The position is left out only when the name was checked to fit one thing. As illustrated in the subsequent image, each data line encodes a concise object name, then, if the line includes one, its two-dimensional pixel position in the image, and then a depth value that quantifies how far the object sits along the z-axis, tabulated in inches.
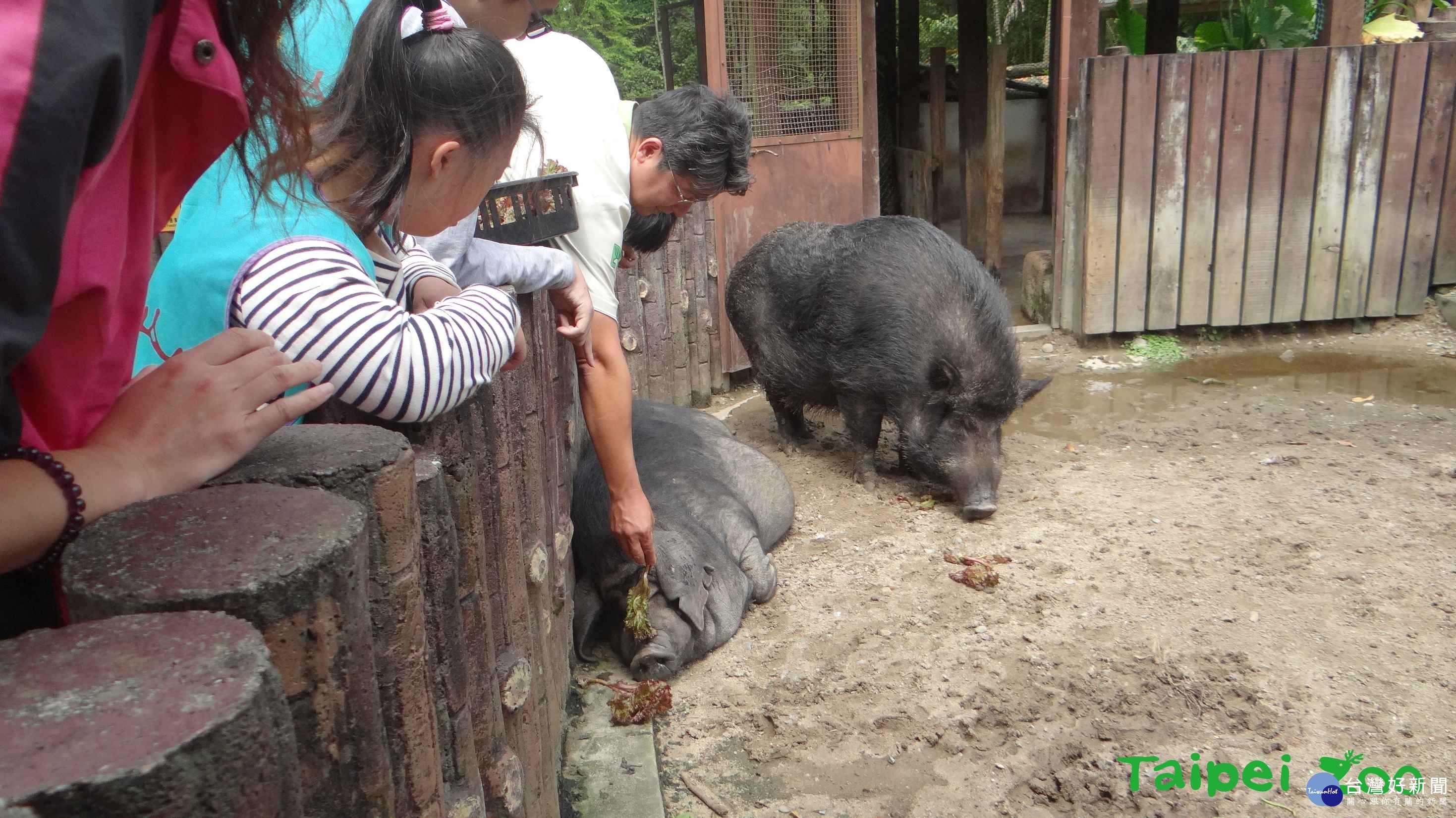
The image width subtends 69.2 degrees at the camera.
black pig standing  187.9
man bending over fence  120.0
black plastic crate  102.7
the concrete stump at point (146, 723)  25.0
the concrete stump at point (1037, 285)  296.4
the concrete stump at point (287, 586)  33.1
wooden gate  241.6
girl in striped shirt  56.5
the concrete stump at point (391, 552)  44.2
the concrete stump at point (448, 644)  57.7
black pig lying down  134.3
